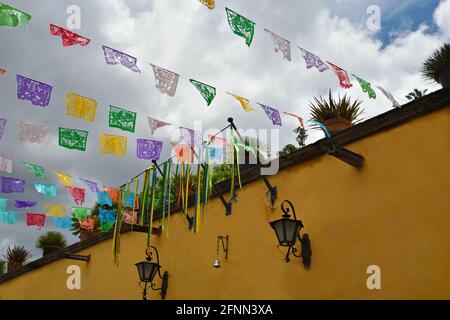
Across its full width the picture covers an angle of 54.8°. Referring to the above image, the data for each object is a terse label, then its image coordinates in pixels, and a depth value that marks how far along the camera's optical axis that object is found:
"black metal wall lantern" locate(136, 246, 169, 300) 7.16
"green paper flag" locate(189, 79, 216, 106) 6.79
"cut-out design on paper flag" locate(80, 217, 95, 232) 10.45
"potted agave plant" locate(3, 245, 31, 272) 13.96
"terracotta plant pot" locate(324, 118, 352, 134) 6.50
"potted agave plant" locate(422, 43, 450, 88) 5.28
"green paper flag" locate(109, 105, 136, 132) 7.37
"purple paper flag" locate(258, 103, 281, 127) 6.97
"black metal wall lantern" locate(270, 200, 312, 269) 5.26
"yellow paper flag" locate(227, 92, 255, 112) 6.88
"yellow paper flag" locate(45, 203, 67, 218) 9.82
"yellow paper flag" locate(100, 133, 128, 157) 7.70
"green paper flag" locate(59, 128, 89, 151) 7.52
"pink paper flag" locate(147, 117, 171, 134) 7.54
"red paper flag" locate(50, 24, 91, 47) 6.31
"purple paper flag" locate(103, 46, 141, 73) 6.68
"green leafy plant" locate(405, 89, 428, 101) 13.74
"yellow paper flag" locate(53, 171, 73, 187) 9.25
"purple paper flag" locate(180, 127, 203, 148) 7.45
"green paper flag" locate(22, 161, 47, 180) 8.80
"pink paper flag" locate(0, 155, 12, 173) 8.69
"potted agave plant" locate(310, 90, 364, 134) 6.53
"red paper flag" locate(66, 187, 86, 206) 9.28
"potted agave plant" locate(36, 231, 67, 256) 13.36
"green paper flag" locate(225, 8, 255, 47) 6.21
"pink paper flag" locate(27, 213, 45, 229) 9.70
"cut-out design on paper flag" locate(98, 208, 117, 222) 9.19
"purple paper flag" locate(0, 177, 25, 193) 8.91
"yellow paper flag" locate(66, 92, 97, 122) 7.09
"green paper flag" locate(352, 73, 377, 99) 6.48
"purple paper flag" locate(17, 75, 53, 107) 6.74
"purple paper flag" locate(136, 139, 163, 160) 7.68
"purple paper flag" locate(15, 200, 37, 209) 9.36
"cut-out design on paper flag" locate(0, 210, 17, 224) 9.59
